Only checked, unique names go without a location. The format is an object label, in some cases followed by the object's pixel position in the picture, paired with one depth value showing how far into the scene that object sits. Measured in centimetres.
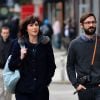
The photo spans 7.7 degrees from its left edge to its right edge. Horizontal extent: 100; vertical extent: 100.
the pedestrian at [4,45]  1367
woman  950
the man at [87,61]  925
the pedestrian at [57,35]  4106
